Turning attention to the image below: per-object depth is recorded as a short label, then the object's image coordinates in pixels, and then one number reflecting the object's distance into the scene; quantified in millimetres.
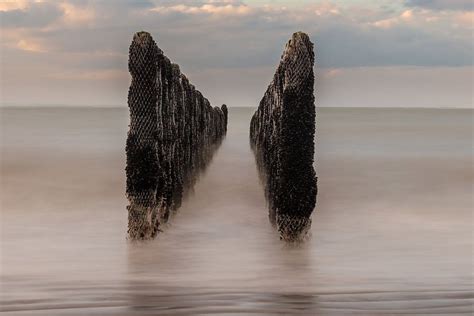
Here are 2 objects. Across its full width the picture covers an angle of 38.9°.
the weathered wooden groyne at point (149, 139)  8413
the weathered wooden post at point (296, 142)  8055
